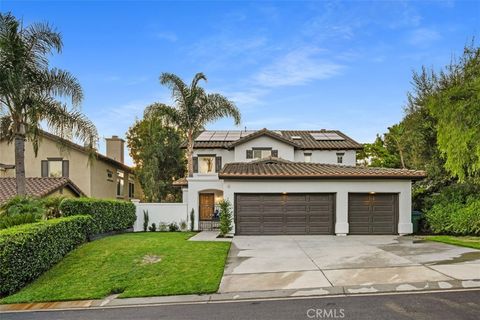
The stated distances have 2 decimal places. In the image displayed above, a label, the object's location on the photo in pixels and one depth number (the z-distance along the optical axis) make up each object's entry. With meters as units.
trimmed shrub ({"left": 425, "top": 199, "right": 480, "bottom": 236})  14.41
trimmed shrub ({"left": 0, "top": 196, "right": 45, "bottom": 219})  10.86
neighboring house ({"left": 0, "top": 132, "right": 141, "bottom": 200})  21.84
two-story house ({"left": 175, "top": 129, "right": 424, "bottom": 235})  15.99
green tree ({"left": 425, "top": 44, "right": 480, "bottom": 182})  13.67
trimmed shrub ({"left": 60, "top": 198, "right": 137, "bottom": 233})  12.77
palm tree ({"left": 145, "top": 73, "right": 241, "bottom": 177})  22.50
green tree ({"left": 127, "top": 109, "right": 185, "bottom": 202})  29.22
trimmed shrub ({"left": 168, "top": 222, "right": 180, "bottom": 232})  19.09
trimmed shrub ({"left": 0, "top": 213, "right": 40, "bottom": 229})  9.43
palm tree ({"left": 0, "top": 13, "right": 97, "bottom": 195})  11.77
